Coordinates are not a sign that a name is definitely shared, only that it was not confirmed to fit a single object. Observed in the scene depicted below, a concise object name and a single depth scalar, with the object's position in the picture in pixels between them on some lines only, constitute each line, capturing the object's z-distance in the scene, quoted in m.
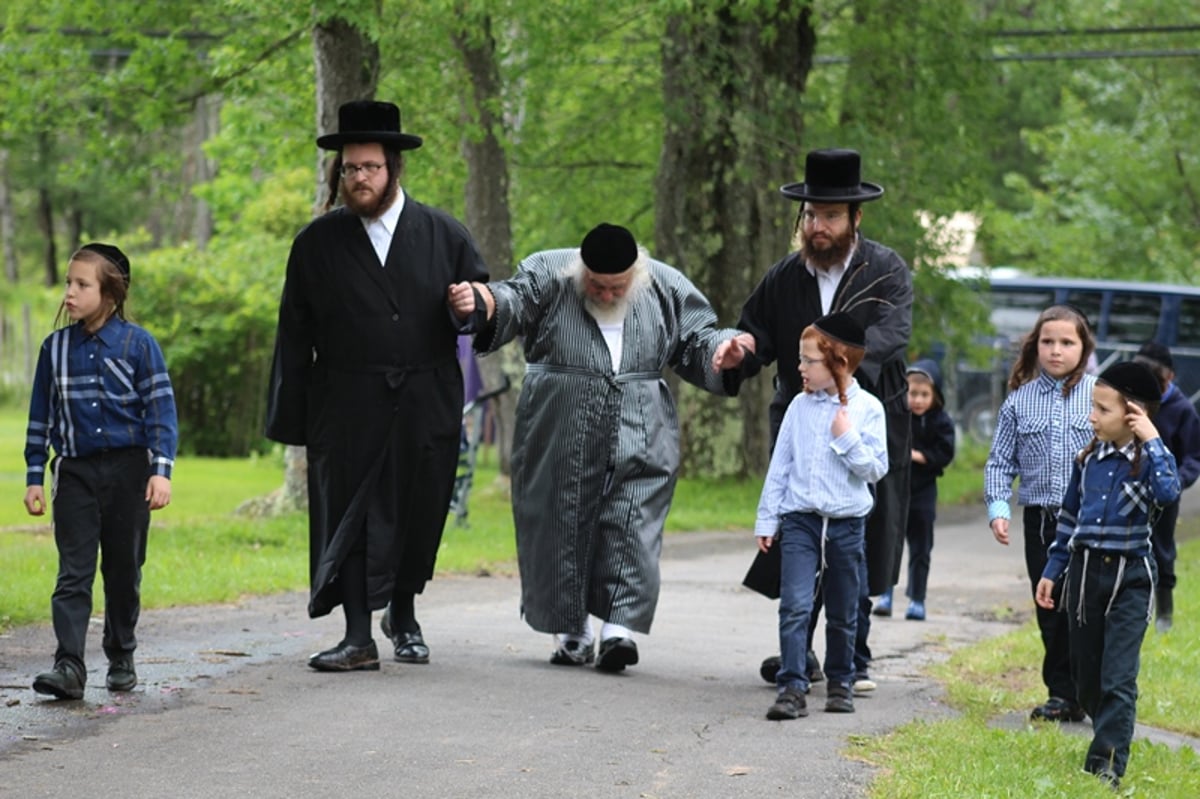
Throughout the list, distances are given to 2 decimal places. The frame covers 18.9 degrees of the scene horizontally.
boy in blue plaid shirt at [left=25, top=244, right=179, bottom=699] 13.51
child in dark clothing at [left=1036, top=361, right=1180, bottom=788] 12.34
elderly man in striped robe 15.65
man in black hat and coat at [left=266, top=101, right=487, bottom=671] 15.04
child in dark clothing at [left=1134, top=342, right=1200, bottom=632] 19.21
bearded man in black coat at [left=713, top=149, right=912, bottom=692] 15.04
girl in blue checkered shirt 14.36
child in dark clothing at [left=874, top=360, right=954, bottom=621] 22.17
